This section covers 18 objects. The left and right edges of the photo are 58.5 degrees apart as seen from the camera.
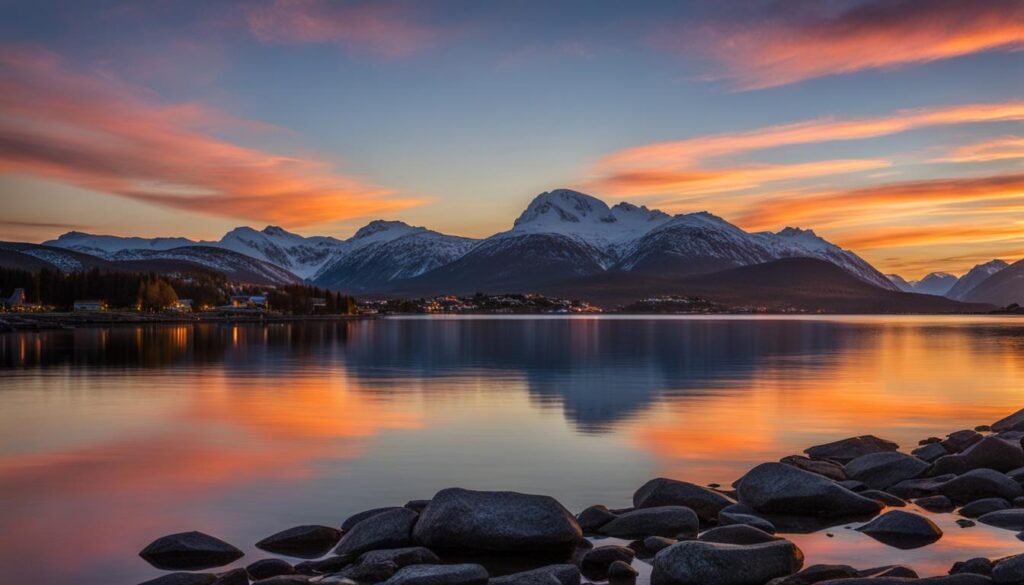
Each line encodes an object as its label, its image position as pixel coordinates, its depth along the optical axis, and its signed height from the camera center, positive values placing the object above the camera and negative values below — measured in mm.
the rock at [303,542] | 16562 -4429
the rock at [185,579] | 14125 -4245
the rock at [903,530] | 17031 -4479
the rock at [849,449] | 25844 -4392
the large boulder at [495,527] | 16453 -4080
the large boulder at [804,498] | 19125 -4217
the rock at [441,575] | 13656 -4122
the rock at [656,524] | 17500 -4334
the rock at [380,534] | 16359 -4202
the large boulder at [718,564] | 14008 -4150
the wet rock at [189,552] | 15820 -4374
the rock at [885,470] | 22312 -4301
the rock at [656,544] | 16219 -4362
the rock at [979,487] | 20438 -4345
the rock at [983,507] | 19156 -4489
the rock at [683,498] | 19156 -4228
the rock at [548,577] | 13812 -4238
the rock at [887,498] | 20141 -4500
